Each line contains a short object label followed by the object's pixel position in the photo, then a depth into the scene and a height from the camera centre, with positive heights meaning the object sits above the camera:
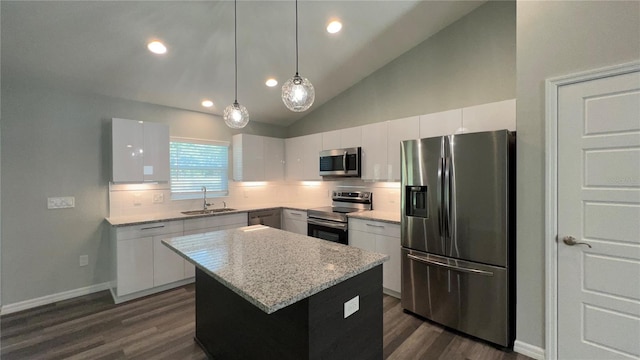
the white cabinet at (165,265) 3.19 -1.06
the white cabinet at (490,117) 2.54 +0.62
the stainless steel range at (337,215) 3.51 -0.51
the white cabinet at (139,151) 3.14 +0.38
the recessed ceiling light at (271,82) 3.65 +1.39
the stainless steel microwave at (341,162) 3.72 +0.25
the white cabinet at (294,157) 4.65 +0.41
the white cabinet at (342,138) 3.78 +0.62
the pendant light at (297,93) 1.80 +0.61
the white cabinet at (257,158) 4.38 +0.39
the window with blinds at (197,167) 3.95 +0.21
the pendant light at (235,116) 2.26 +0.57
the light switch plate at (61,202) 2.96 -0.24
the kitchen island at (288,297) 1.27 -0.65
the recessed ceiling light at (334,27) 2.76 +1.65
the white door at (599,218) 1.69 -0.29
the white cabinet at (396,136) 3.18 +0.53
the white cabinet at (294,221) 4.14 -0.68
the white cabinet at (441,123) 2.83 +0.62
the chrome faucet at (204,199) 4.12 -0.30
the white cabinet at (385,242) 3.00 -0.77
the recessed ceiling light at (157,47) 2.59 +1.36
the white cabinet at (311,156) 4.33 +0.40
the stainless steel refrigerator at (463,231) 2.15 -0.48
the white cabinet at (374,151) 3.48 +0.37
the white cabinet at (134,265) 2.94 -0.98
